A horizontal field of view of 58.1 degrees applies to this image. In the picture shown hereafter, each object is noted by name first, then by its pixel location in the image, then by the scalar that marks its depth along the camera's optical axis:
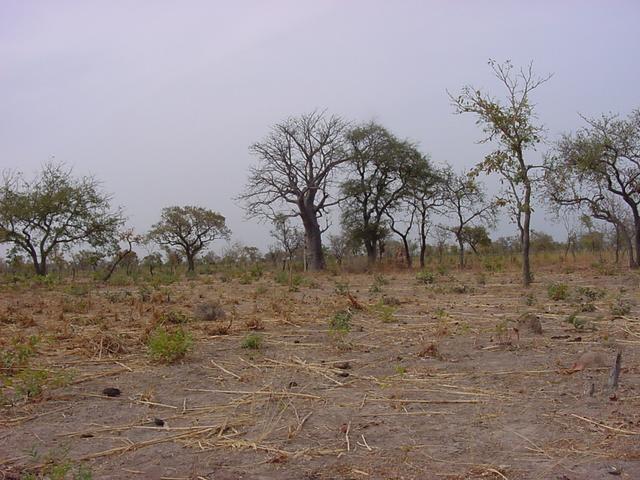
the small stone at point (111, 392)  4.45
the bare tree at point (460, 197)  28.98
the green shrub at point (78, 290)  13.37
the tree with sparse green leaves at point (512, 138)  12.68
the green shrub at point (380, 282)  15.16
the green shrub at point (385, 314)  7.70
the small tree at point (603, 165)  20.52
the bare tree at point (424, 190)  29.02
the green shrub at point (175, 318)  7.83
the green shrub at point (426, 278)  15.58
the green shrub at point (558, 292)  9.80
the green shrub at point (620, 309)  7.30
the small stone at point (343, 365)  5.14
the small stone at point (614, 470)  2.76
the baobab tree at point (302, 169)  27.67
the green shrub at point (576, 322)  6.40
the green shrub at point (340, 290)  11.70
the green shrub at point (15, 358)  5.11
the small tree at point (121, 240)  24.31
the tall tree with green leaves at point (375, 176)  28.75
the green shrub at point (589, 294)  9.61
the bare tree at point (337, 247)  37.61
